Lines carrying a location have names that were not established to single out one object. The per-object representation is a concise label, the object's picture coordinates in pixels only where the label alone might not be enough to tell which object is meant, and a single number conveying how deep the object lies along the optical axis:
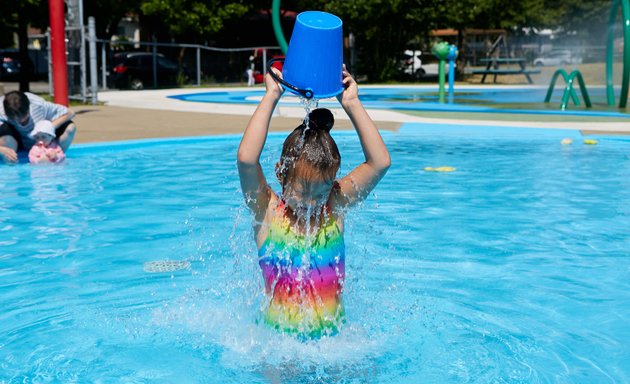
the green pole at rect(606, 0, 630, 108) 14.43
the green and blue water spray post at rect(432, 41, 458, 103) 18.00
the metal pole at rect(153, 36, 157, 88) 30.92
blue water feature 15.41
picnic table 27.94
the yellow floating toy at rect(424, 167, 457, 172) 8.97
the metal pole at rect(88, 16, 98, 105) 17.59
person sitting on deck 8.40
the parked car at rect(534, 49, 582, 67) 49.43
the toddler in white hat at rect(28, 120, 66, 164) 8.77
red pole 14.57
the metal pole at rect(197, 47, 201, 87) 32.69
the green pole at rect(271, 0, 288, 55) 18.25
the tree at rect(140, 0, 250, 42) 30.73
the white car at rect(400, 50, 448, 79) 37.44
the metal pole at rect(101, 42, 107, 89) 26.38
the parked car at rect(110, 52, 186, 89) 30.11
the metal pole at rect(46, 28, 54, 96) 17.58
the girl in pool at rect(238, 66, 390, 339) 2.80
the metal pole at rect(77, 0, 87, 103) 17.20
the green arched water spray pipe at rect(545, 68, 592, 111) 15.10
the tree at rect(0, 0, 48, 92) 22.98
